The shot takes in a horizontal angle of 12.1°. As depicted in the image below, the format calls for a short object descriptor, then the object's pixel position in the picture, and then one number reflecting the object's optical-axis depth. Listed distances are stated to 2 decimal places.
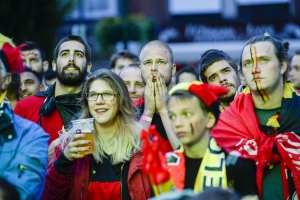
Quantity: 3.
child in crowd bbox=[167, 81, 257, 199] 9.23
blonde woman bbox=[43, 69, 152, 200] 10.97
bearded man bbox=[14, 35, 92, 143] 13.39
